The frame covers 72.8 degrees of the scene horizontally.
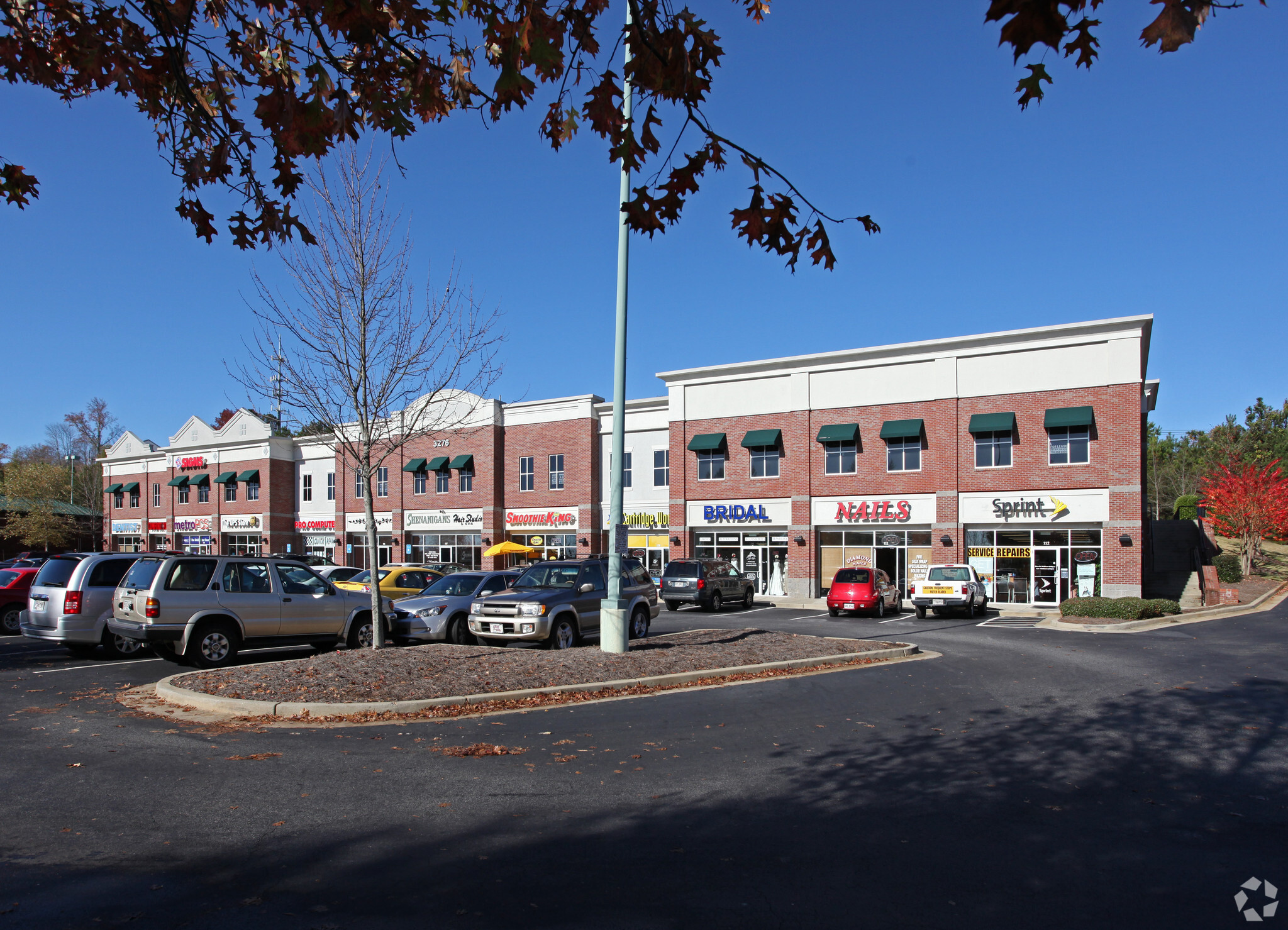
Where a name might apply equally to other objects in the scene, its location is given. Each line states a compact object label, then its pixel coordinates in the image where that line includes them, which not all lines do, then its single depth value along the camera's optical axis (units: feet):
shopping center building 101.86
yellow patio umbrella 137.59
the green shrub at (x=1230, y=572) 122.62
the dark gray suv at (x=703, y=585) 99.55
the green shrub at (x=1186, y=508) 190.45
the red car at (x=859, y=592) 90.79
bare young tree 42.34
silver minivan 47.83
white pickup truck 89.40
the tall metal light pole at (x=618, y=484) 44.80
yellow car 67.77
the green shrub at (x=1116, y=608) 79.15
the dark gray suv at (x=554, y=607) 49.44
